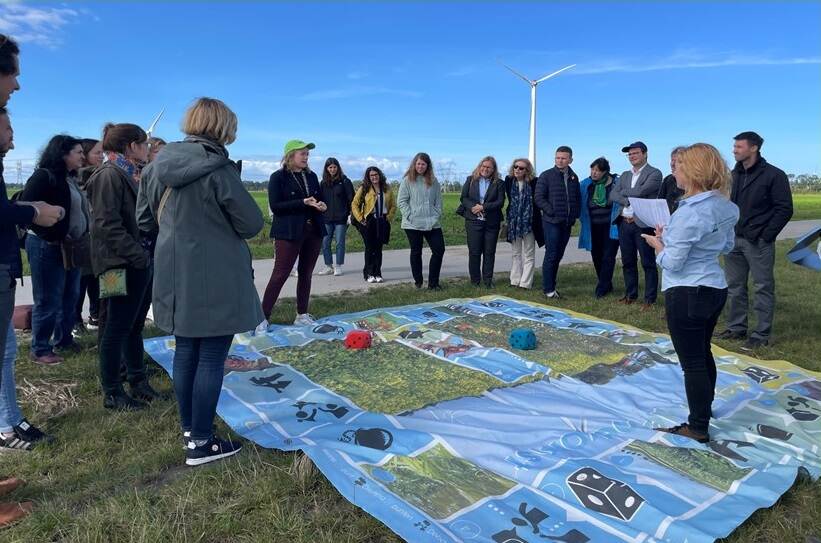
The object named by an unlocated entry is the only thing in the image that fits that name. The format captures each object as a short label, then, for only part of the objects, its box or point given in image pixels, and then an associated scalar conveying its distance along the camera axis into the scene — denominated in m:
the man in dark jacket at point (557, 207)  7.55
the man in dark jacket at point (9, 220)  2.49
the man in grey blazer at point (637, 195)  6.74
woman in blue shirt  3.02
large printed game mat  2.50
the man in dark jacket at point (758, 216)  5.17
